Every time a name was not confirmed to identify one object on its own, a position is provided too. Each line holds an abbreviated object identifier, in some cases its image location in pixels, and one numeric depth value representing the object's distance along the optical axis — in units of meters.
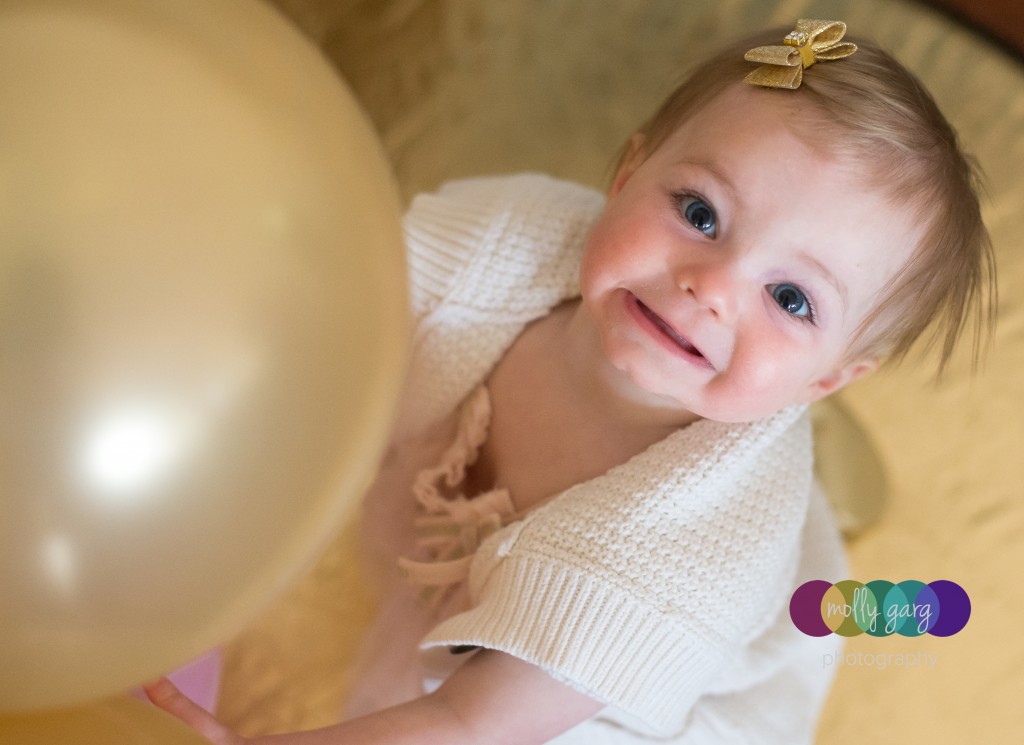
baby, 0.65
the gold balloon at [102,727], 0.53
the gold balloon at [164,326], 0.41
